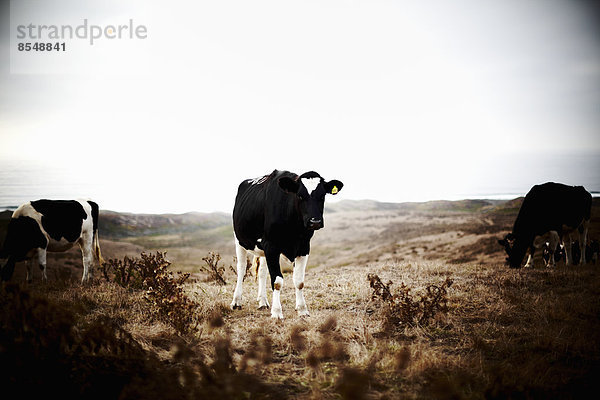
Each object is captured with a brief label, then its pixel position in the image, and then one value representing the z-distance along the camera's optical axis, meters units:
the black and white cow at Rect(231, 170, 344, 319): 6.95
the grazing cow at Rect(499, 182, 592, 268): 12.95
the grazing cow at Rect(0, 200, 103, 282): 10.63
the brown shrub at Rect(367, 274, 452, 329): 6.41
